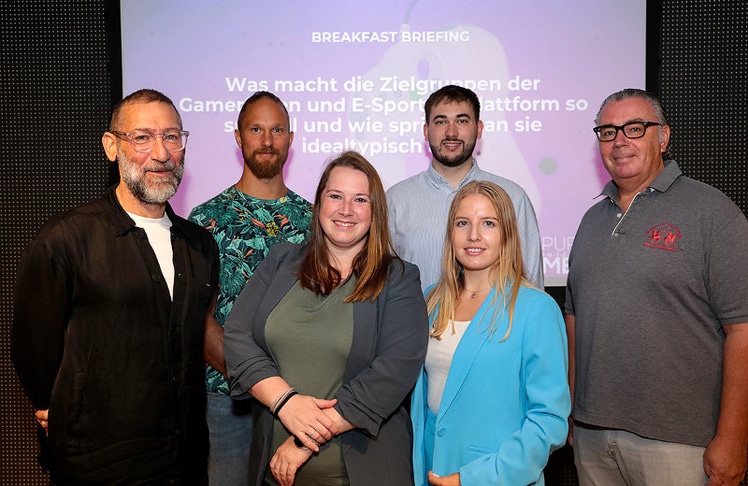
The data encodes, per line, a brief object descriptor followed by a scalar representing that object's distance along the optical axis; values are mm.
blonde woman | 1909
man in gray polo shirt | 2299
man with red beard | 2904
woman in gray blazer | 1935
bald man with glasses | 2096
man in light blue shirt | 3037
